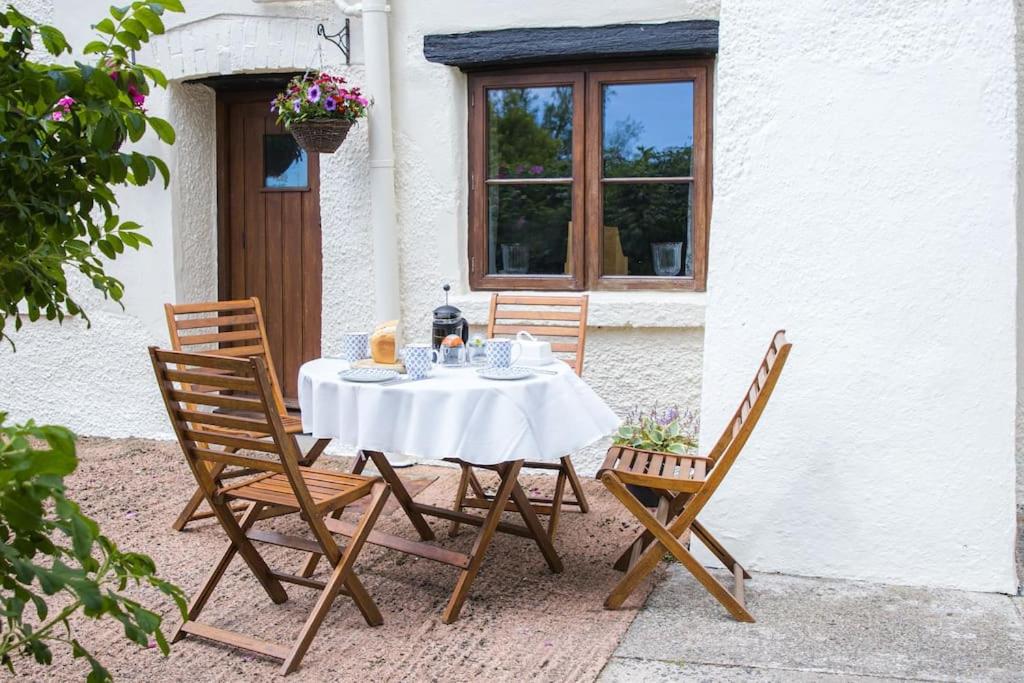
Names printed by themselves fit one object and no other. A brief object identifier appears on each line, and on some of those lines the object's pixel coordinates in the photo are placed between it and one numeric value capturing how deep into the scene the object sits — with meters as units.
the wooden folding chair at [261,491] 3.28
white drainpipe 5.90
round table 3.64
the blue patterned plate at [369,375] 3.79
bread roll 4.05
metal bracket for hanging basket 6.07
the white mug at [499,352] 3.93
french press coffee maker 4.32
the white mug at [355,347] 4.25
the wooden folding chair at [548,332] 4.69
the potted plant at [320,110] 5.64
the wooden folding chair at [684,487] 3.57
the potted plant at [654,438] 5.14
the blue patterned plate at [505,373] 3.80
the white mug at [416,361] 3.86
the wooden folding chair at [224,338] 4.83
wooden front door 6.69
